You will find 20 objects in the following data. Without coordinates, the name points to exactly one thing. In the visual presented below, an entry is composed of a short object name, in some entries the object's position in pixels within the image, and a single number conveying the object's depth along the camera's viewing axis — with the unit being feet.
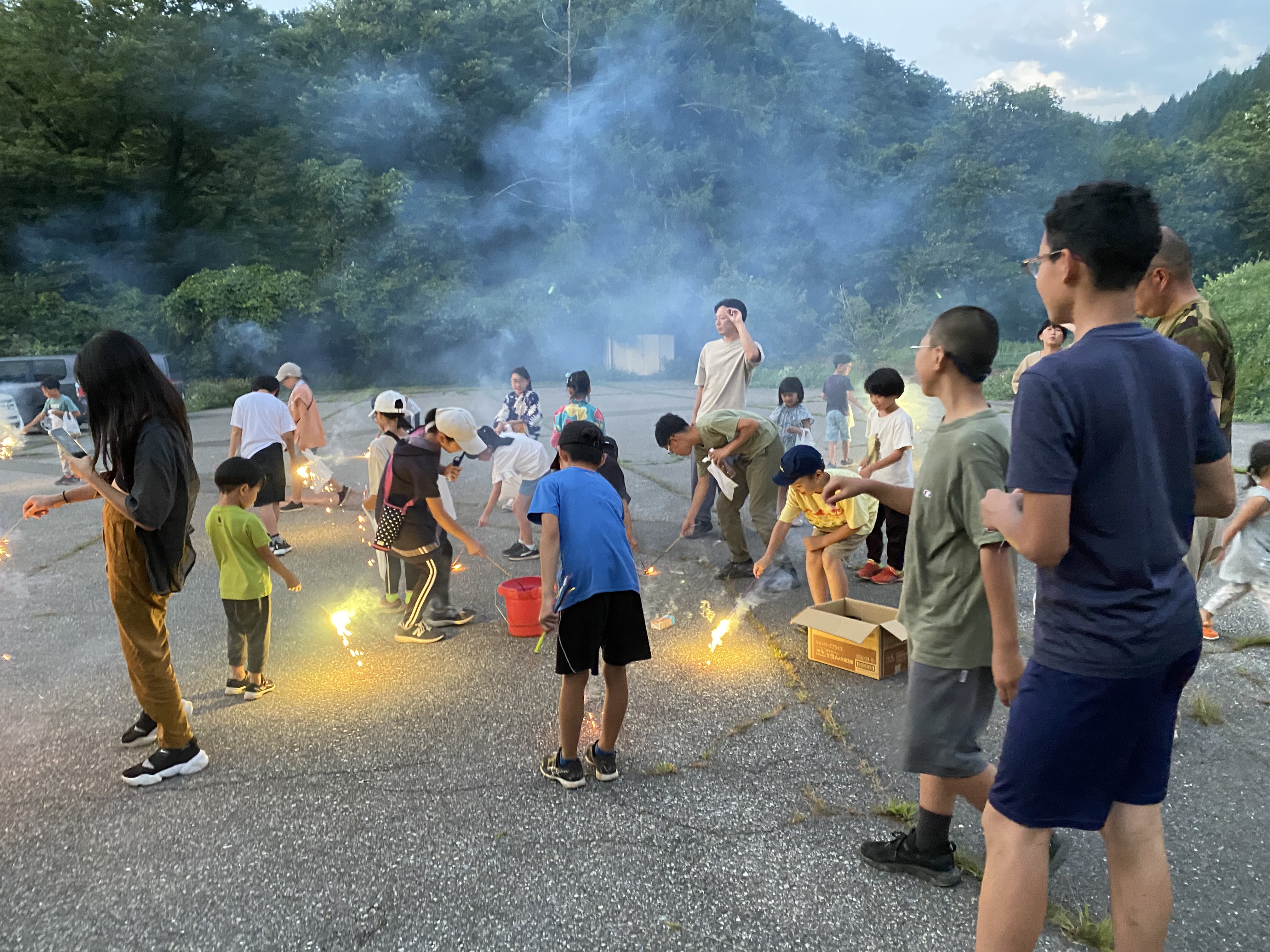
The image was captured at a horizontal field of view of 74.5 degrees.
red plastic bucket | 16.65
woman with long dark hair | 10.54
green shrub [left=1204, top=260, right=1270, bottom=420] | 47.47
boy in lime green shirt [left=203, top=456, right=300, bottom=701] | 13.67
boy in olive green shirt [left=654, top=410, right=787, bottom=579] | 19.60
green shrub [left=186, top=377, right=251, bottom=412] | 69.21
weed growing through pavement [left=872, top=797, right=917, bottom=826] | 10.45
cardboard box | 14.42
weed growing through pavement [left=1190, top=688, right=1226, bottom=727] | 12.66
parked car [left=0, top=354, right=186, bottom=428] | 52.80
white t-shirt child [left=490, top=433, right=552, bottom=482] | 22.79
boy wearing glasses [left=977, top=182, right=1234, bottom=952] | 5.88
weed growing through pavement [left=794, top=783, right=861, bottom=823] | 10.69
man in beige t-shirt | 22.43
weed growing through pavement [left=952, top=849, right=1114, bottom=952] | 8.14
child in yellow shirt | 14.47
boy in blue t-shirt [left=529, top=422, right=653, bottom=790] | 11.02
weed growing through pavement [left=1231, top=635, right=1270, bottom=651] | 15.49
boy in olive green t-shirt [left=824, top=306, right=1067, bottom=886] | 8.20
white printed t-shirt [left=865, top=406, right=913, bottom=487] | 19.20
